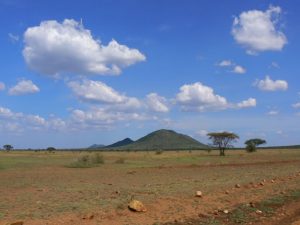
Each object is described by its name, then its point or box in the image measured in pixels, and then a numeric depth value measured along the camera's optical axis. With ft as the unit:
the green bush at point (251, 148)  216.70
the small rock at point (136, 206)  33.40
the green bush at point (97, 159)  110.38
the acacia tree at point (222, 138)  185.14
